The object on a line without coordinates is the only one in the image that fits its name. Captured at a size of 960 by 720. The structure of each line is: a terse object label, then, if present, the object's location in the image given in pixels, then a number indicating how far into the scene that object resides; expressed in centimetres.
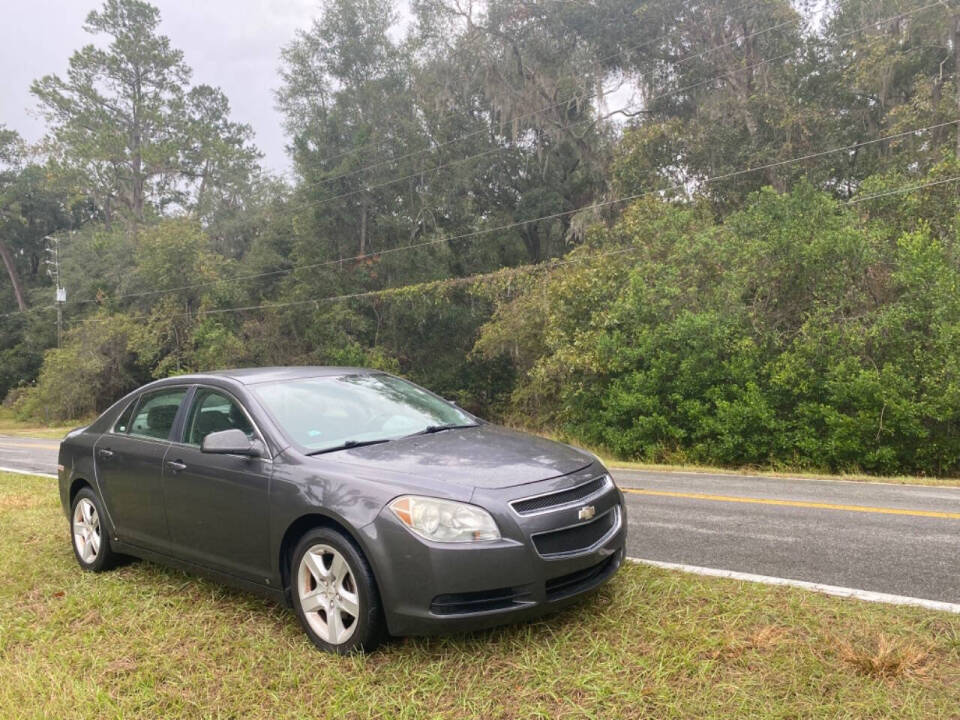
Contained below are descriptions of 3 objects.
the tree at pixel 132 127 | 4638
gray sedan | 355
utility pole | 3947
